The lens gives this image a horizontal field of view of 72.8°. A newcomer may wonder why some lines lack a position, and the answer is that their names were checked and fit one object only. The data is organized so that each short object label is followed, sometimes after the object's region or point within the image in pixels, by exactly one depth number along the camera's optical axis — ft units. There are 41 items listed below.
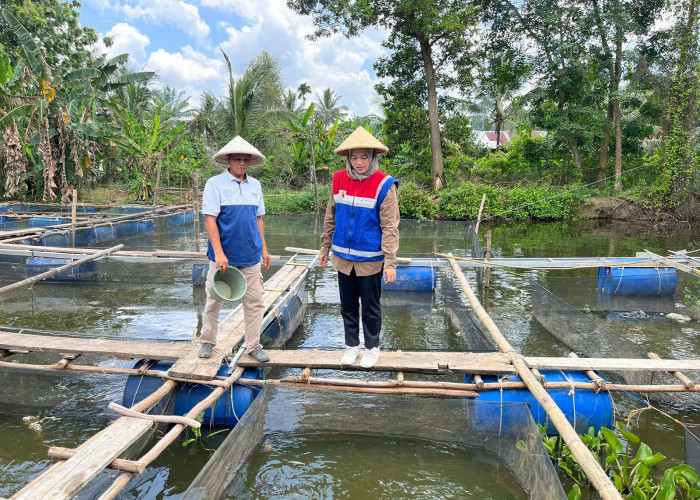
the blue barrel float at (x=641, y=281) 20.53
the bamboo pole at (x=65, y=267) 15.54
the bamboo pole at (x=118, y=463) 6.69
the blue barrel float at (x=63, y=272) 23.14
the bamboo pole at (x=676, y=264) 17.35
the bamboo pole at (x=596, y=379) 9.59
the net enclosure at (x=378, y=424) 8.27
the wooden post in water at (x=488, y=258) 22.09
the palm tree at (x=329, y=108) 98.12
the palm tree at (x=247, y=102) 53.06
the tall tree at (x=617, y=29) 49.78
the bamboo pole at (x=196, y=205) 26.98
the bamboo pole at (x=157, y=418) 7.74
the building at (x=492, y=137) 115.83
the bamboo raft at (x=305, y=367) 7.80
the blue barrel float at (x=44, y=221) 35.49
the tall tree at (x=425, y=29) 50.83
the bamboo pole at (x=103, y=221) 26.73
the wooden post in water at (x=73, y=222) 27.43
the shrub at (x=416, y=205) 52.54
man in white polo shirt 9.64
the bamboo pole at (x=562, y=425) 5.81
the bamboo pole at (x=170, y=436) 6.37
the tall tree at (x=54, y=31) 57.98
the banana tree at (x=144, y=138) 45.21
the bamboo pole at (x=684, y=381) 9.87
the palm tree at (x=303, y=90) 106.61
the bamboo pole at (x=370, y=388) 9.68
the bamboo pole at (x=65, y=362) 10.73
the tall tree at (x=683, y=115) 45.60
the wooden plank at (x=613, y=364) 10.20
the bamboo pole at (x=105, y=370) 9.73
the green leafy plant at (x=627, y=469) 7.56
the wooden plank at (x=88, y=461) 5.95
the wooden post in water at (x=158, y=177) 47.09
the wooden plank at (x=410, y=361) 10.23
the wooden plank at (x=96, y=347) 10.77
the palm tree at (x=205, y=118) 87.01
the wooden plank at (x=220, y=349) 9.73
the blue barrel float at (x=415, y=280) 21.83
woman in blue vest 9.46
